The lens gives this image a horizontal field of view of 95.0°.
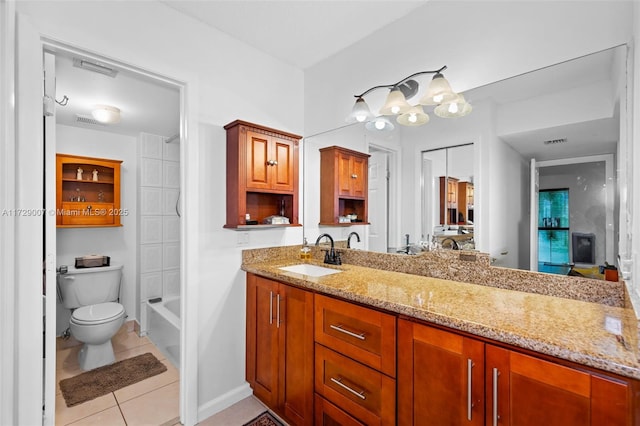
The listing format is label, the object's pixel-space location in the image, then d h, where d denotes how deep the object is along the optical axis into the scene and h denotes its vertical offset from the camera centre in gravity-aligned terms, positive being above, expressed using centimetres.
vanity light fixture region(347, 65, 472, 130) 161 +65
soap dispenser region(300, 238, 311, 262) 240 -34
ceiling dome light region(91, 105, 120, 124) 273 +92
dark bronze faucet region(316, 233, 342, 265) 223 -35
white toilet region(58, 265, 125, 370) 251 -92
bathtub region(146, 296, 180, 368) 272 -116
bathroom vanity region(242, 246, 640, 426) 85 -51
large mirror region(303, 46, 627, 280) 126 +28
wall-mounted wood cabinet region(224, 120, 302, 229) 199 +28
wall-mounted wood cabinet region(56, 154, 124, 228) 309 +22
